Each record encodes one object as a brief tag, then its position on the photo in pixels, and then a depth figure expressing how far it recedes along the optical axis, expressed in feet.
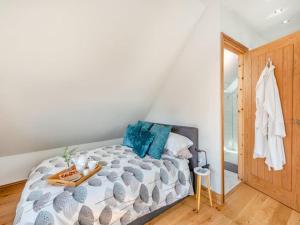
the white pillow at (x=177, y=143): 6.88
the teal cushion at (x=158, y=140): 6.89
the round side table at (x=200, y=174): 6.17
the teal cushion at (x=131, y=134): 8.11
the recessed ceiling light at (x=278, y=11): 6.83
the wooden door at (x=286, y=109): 6.16
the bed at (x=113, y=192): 3.96
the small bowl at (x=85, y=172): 5.28
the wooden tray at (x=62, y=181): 4.69
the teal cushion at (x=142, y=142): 7.14
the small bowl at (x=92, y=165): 5.61
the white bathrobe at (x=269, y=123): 6.45
